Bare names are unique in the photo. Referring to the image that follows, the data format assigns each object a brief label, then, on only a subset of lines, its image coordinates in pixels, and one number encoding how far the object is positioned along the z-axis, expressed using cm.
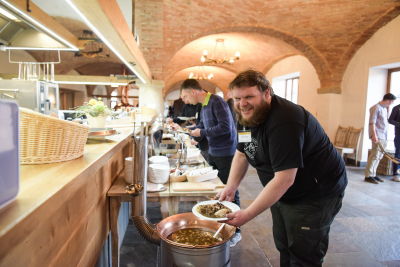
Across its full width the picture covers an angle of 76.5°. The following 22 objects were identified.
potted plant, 203
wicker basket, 93
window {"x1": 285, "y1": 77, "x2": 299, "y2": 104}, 1012
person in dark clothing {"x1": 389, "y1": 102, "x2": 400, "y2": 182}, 532
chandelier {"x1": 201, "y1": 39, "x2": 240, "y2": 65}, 832
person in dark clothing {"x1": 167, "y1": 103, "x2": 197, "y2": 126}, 635
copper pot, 135
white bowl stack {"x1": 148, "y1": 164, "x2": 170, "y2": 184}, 222
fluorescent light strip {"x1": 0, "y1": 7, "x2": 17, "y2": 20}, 230
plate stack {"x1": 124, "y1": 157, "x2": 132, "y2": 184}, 200
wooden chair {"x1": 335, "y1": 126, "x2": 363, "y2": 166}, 661
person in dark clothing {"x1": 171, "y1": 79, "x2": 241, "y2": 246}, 297
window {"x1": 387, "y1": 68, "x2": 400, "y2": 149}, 636
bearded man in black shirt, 135
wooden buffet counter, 56
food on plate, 148
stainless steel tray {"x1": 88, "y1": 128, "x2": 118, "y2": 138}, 174
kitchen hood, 213
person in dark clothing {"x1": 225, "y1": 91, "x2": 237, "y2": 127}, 596
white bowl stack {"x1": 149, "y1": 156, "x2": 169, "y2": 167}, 245
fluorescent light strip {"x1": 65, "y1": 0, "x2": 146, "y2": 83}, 144
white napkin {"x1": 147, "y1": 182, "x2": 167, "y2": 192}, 205
